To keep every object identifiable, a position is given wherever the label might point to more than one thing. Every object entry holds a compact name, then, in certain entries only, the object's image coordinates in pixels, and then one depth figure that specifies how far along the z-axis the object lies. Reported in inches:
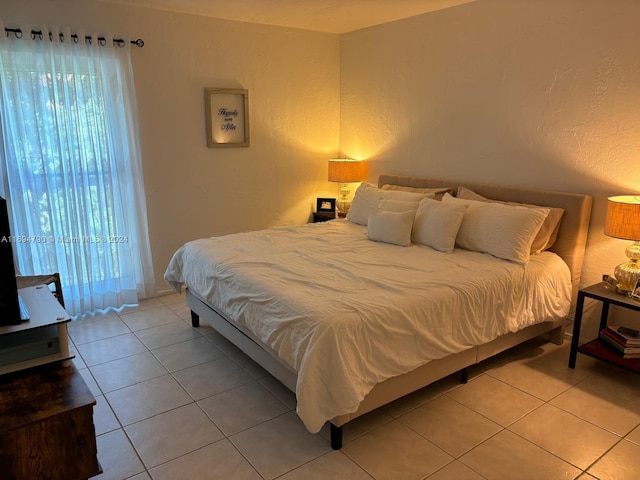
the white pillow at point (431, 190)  151.9
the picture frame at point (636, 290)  107.6
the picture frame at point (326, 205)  199.6
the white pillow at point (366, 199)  150.9
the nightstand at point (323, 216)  195.0
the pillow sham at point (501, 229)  119.4
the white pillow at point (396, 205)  139.9
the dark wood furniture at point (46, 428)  64.4
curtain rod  129.5
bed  85.4
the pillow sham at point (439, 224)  129.6
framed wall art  168.6
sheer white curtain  133.4
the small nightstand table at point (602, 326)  106.8
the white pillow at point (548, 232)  123.9
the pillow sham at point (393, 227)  135.7
